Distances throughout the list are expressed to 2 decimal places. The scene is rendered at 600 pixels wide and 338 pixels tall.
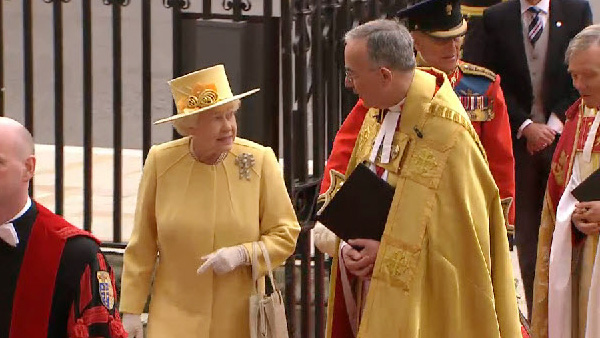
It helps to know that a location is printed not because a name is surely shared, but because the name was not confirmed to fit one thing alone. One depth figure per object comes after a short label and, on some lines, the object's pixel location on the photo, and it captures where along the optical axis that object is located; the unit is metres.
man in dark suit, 16.95
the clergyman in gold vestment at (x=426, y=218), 11.51
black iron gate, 14.90
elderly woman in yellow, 12.85
